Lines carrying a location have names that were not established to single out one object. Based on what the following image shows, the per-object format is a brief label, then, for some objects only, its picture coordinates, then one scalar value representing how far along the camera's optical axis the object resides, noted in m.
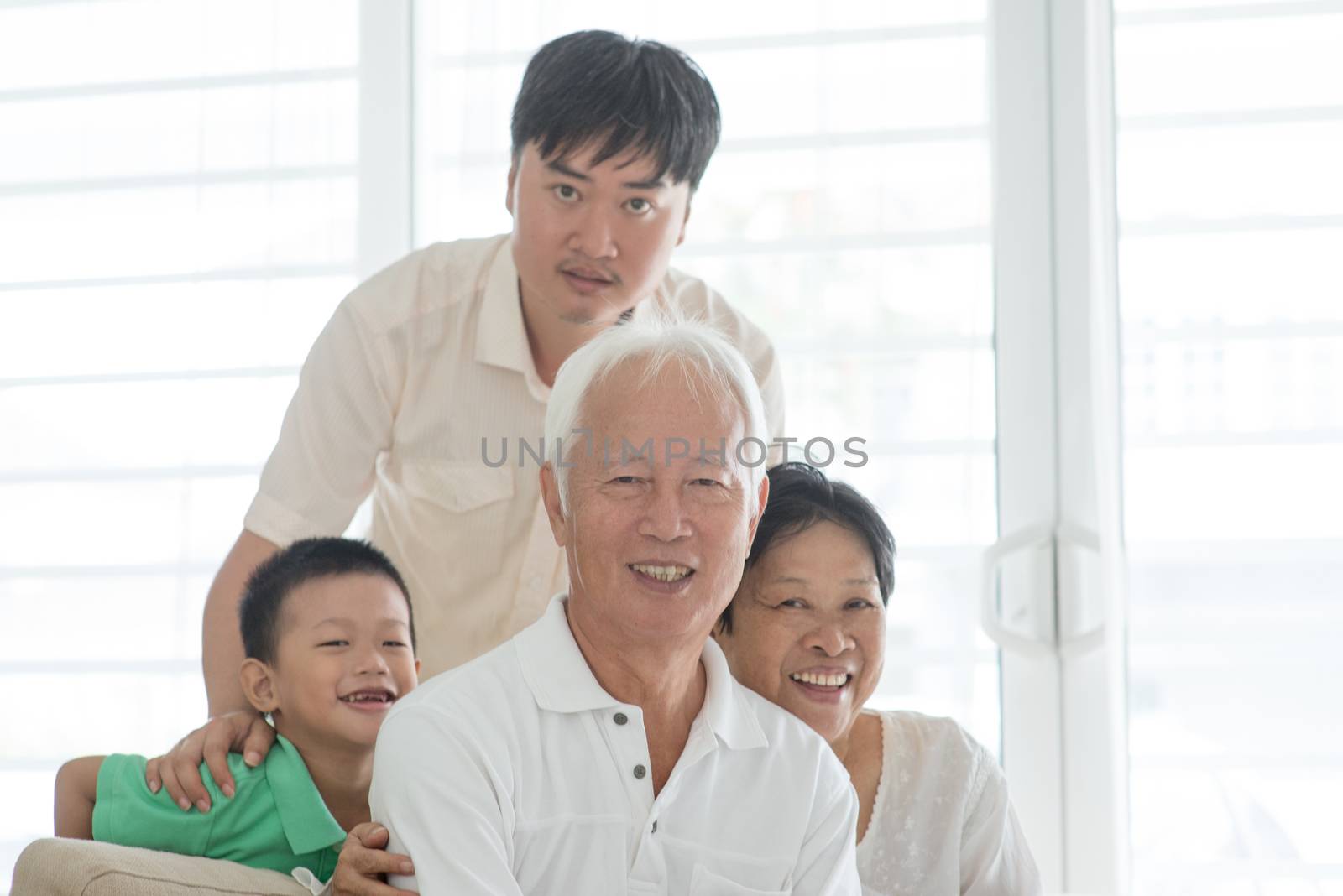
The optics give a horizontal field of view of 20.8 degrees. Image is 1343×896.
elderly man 2.71
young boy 2.89
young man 3.02
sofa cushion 2.72
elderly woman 2.92
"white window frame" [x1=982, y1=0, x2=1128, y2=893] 3.55
